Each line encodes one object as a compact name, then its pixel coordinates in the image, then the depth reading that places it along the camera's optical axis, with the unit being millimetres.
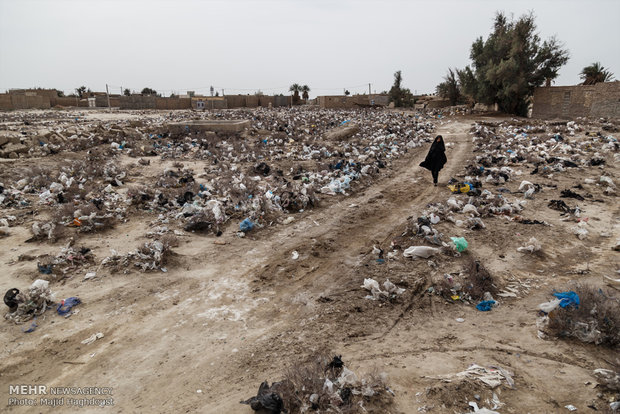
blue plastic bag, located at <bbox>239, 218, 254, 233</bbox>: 5094
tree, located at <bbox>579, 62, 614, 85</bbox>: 22173
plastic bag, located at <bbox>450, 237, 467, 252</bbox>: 4246
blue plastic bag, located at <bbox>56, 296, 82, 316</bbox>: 3235
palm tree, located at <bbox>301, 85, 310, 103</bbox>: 48094
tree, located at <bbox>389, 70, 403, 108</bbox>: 31312
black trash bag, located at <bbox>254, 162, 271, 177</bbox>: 8227
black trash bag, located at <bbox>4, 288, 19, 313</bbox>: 3205
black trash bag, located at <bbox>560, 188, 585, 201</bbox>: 6074
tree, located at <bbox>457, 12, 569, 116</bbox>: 19641
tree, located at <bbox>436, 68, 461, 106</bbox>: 28750
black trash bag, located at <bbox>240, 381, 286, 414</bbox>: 2055
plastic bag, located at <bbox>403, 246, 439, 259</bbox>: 4109
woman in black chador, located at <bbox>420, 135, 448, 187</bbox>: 7202
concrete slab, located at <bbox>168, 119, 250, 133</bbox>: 13336
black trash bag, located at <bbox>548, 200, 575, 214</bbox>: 5492
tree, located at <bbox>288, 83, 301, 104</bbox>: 47025
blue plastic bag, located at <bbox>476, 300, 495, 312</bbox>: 3230
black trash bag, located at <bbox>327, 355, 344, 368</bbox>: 2317
